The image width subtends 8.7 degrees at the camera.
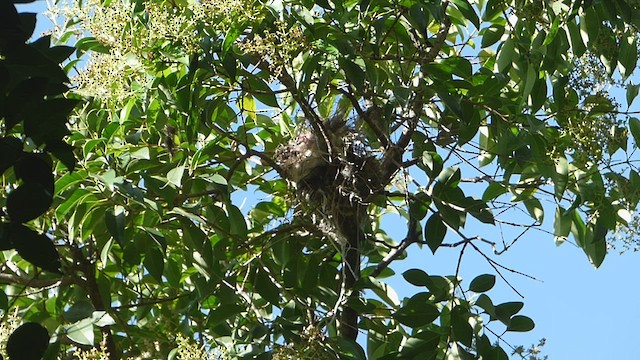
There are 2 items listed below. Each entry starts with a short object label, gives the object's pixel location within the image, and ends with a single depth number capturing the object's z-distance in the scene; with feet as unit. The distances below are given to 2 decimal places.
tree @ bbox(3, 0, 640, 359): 26.95
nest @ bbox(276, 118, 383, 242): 27.77
